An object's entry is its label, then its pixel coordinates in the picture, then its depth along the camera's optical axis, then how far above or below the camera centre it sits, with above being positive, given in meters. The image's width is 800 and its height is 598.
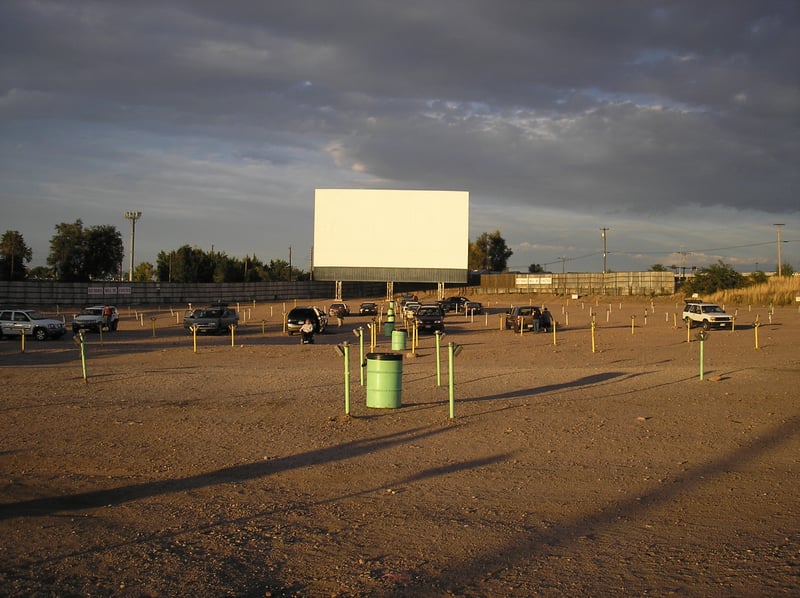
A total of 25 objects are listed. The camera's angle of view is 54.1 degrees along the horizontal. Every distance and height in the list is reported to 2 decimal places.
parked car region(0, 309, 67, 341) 37.28 -2.10
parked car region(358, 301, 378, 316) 64.62 -2.32
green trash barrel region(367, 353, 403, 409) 14.46 -1.83
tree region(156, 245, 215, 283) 106.56 +2.18
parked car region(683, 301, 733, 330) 43.88 -1.96
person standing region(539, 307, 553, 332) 43.44 -2.21
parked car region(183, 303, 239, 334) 40.28 -2.00
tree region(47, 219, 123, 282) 98.31 +3.68
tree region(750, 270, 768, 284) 84.81 +0.46
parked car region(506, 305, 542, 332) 42.50 -1.96
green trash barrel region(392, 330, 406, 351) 29.94 -2.29
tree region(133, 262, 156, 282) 127.76 +1.48
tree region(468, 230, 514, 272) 155.38 +5.69
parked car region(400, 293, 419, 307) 76.58 -1.69
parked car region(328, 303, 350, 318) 58.07 -2.17
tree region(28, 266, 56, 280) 122.78 +1.31
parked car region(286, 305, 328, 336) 40.22 -1.92
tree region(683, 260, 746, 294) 84.75 +0.23
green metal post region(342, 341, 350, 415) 13.75 -1.68
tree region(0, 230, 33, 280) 93.06 +3.39
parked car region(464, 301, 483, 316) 66.84 -2.23
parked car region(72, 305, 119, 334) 42.00 -2.19
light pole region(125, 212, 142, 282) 89.12 +7.40
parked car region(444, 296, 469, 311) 68.44 -2.01
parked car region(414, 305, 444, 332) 42.22 -2.11
